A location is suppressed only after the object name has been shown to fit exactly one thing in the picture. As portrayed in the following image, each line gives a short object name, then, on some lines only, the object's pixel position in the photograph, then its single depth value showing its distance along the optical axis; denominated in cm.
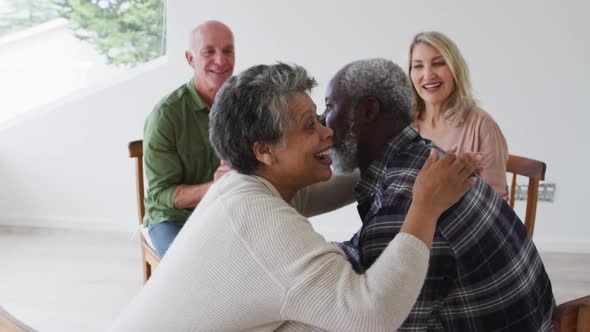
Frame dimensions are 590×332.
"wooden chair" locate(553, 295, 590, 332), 97
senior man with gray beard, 121
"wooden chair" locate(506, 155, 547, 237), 212
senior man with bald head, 215
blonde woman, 233
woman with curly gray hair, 103
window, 390
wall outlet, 360
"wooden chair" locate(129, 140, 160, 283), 232
